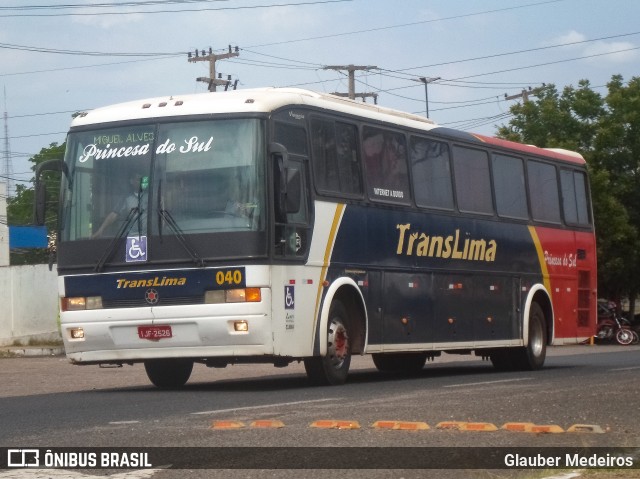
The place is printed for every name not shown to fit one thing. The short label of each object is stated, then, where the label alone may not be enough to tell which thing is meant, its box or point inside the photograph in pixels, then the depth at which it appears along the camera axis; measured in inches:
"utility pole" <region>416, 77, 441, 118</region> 2461.0
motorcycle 1754.4
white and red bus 595.8
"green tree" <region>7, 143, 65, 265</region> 3071.9
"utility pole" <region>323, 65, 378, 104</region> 2274.9
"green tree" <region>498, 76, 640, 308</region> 1828.2
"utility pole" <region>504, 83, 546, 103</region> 2561.5
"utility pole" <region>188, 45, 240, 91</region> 2181.3
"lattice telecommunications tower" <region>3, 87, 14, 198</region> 2605.8
